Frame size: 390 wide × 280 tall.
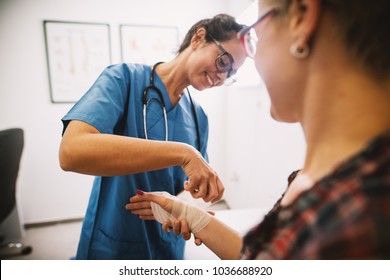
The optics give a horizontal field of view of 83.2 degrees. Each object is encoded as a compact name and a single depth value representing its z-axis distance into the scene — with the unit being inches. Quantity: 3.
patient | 8.6
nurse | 22.5
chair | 46.0
